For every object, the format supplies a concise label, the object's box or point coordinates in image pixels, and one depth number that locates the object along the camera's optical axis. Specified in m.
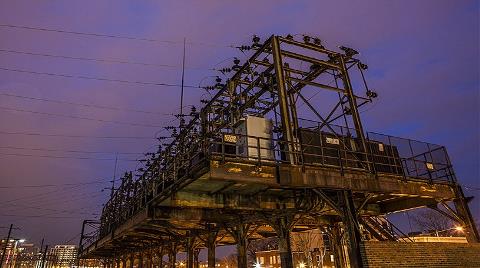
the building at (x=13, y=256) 105.04
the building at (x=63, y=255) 92.41
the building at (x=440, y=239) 34.47
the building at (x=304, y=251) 50.50
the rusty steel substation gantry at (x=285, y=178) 14.21
